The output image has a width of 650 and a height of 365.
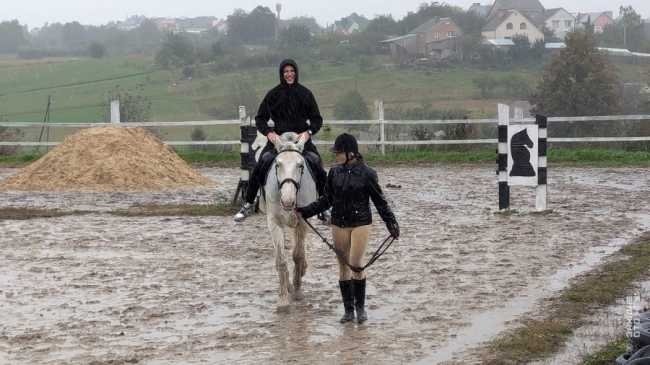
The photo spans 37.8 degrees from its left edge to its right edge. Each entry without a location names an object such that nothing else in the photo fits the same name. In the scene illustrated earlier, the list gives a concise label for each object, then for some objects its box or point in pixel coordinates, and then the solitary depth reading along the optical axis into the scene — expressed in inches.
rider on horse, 398.0
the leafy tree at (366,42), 3601.4
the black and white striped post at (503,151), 589.9
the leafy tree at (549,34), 3973.9
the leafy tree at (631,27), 4153.5
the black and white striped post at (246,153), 625.0
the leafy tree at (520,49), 3437.5
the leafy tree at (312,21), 7086.6
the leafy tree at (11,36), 5728.3
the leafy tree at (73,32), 7521.2
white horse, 360.2
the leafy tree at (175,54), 3289.1
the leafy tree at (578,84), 1537.9
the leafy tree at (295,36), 3809.1
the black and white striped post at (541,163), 587.5
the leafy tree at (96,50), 3912.4
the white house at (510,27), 3976.4
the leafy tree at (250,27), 4408.0
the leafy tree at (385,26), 4237.2
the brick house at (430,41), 3558.1
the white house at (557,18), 5053.6
